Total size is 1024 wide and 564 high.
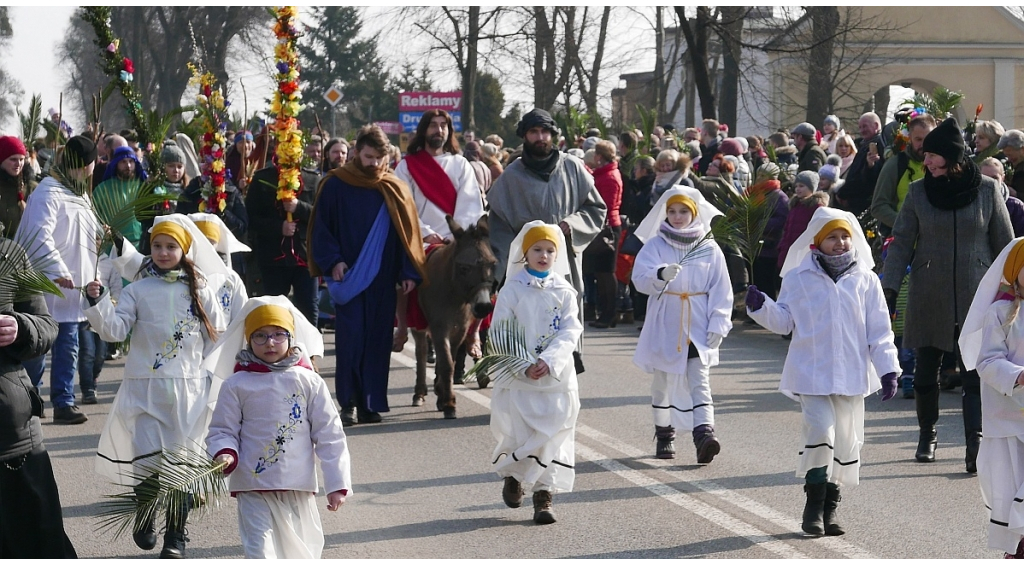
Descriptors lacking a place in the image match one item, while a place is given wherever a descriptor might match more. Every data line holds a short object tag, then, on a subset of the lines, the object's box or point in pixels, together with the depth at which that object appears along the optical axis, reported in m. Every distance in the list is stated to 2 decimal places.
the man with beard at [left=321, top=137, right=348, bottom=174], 14.47
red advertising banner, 40.72
